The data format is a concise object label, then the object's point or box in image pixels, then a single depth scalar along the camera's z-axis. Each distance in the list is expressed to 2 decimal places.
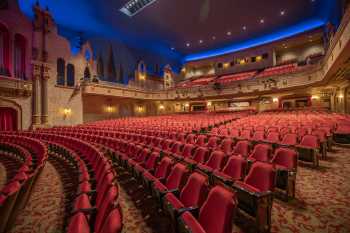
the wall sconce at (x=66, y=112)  10.22
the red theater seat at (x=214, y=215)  1.09
